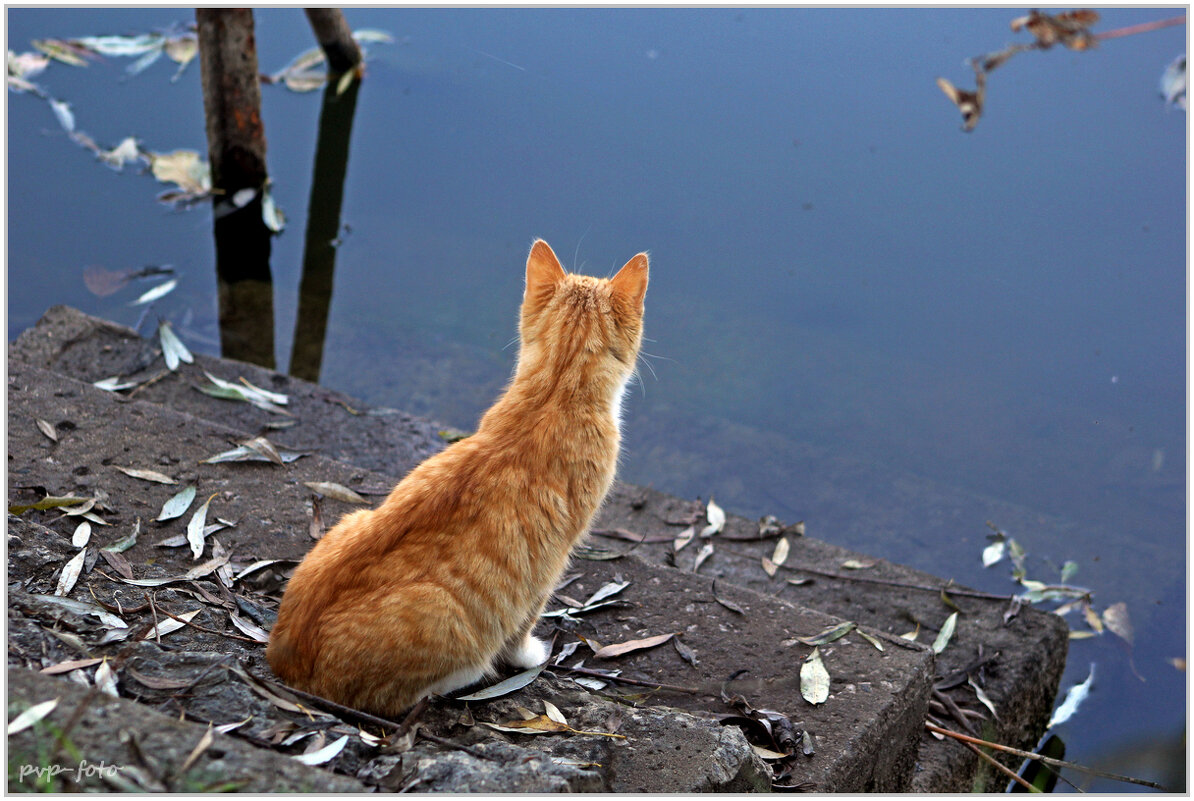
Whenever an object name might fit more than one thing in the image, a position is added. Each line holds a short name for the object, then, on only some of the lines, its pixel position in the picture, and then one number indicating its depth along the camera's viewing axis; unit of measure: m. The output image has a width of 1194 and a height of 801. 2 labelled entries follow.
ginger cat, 2.35
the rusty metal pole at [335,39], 6.93
